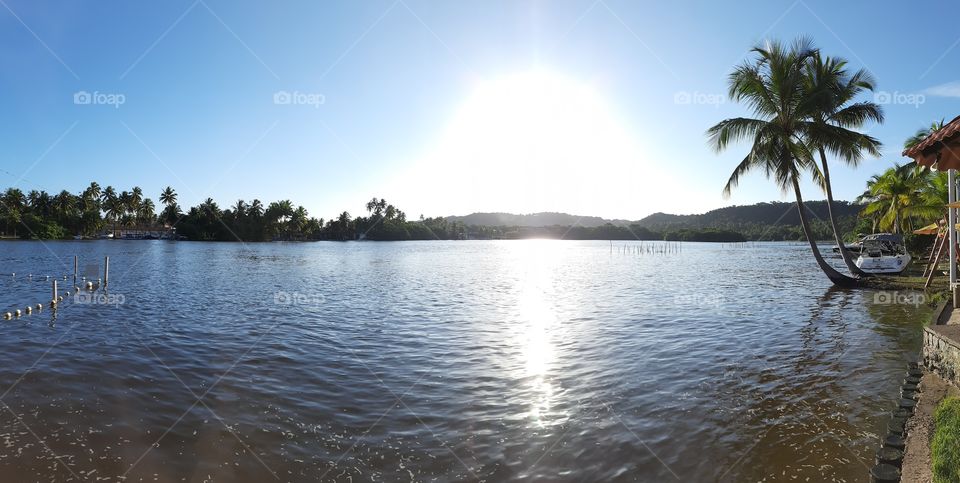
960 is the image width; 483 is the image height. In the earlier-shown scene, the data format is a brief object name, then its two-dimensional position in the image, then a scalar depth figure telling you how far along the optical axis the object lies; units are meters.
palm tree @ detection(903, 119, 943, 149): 37.71
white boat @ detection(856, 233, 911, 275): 30.53
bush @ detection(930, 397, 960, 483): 4.75
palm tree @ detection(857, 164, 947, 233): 34.68
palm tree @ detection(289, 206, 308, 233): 158.62
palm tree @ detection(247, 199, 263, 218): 147.62
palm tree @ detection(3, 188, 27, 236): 113.00
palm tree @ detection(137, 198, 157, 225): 142.00
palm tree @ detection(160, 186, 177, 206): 147.12
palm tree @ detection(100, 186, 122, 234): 132.12
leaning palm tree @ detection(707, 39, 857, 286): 25.50
